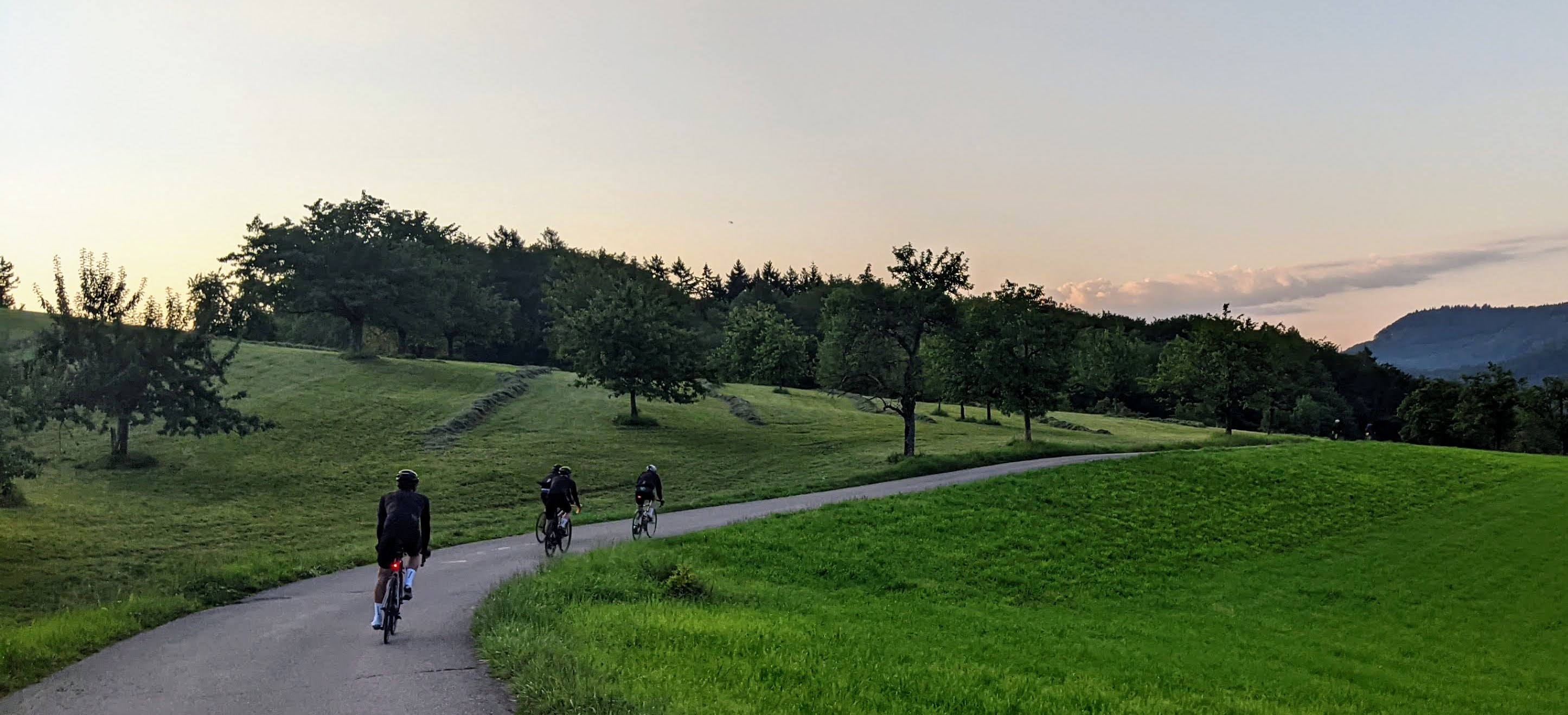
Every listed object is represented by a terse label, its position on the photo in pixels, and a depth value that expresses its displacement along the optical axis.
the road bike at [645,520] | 24.22
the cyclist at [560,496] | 21.53
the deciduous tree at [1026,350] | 50.22
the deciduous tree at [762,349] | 48.31
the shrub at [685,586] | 16.14
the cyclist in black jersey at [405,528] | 12.82
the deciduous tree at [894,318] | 45.72
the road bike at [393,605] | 12.47
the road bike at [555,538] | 21.50
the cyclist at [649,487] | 23.98
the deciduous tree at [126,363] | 38.38
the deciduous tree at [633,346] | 56.25
